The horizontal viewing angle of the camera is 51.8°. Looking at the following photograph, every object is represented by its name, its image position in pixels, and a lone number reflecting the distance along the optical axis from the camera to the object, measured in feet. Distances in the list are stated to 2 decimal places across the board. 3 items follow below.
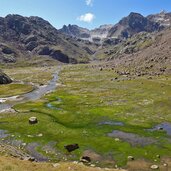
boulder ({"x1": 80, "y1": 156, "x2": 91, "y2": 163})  100.48
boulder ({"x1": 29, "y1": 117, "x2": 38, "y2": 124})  147.83
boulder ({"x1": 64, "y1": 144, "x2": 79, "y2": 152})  110.86
